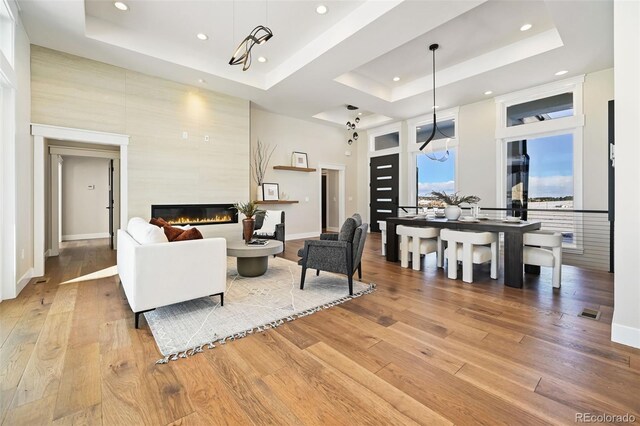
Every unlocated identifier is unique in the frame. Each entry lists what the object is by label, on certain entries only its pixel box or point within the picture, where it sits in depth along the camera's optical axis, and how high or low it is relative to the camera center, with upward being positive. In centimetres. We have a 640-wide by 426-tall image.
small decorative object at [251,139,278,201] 680 +119
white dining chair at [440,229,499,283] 367 -54
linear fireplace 511 -4
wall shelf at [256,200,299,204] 663 +24
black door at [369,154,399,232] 797 +70
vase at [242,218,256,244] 380 -22
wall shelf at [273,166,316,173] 711 +112
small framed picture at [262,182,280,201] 686 +49
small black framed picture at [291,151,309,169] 744 +140
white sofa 237 -52
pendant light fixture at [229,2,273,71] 266 +165
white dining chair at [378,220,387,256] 523 -48
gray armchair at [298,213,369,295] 323 -49
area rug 219 -97
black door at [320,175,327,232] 1002 +37
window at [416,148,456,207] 676 +88
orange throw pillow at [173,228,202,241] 272 -24
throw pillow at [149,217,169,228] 307 -13
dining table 348 -25
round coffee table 352 -54
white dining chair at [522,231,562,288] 341 -52
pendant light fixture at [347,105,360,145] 671 +212
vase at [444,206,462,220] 445 -2
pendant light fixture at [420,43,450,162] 443 +262
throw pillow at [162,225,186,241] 274 -21
